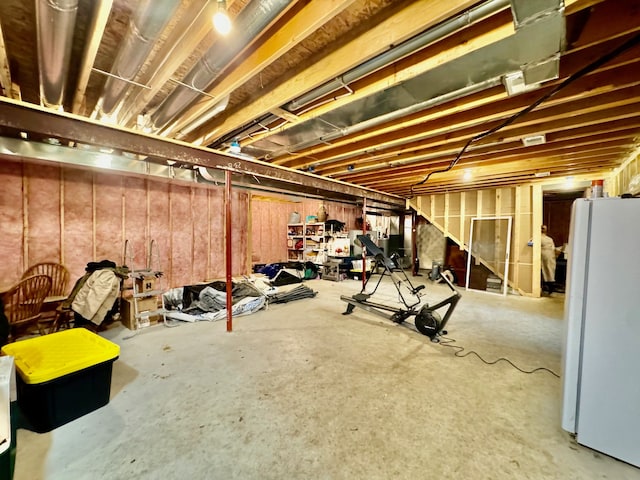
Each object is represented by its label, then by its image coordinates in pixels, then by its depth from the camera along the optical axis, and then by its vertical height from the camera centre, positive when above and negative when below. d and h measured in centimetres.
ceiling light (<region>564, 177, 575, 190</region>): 506 +110
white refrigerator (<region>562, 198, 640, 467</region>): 142 -55
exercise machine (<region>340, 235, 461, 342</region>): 307 -109
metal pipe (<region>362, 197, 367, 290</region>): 574 +53
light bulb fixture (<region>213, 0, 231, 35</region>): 120 +102
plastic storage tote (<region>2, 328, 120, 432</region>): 161 -101
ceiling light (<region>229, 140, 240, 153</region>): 312 +103
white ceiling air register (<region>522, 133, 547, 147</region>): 284 +111
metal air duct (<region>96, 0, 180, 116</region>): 124 +107
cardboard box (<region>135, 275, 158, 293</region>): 364 -84
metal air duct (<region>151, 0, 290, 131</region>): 126 +109
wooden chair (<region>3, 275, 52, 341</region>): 281 -90
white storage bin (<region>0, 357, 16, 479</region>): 107 -90
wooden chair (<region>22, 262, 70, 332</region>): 337 -84
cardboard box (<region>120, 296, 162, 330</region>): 342 -117
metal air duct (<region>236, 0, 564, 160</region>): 135 +112
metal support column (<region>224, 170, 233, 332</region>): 333 -28
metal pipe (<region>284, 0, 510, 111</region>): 130 +115
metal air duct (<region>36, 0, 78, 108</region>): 124 +106
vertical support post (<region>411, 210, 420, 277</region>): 774 -41
